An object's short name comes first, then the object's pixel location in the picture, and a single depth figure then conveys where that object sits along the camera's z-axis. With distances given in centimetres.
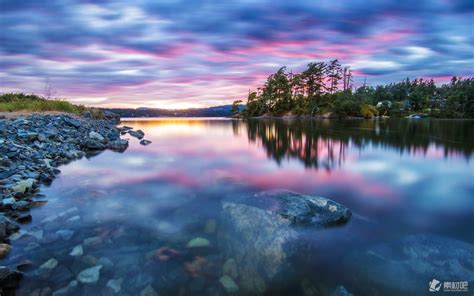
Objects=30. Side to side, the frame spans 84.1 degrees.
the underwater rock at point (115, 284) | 333
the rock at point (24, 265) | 353
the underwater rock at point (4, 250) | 381
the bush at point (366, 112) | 6494
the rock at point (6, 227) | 422
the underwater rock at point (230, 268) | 363
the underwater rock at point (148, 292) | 327
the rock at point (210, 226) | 487
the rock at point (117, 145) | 1558
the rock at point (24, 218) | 497
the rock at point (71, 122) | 1814
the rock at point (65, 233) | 445
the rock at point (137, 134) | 2370
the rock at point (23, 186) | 604
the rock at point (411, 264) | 354
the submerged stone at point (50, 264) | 362
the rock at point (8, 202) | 529
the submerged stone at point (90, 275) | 342
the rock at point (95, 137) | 1601
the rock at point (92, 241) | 427
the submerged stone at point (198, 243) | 432
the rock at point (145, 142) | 1879
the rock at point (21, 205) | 539
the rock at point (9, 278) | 318
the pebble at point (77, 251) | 397
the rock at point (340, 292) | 330
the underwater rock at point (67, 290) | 317
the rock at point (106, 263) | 373
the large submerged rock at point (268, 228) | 373
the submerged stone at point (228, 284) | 334
